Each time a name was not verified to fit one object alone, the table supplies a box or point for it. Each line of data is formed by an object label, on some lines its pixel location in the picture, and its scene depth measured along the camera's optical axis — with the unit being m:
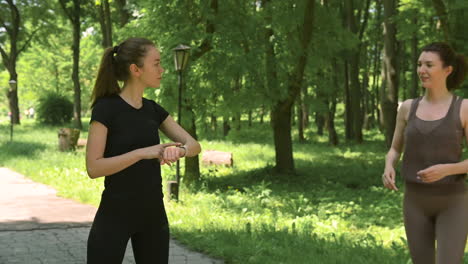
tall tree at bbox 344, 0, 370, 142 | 23.53
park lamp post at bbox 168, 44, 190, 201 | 11.69
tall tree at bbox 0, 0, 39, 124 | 35.88
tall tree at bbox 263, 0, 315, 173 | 15.30
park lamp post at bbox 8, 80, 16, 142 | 26.31
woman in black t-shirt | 2.68
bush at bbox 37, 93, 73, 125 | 36.69
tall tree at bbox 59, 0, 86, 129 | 31.07
